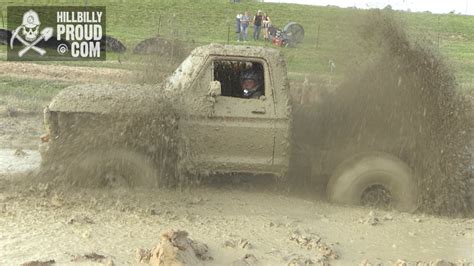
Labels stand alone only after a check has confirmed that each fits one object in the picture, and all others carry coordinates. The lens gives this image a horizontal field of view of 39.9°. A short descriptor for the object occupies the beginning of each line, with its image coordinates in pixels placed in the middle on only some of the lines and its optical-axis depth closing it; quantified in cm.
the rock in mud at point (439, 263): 588
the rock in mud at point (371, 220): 726
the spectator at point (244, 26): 2885
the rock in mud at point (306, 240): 639
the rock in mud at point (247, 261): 568
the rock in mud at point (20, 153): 952
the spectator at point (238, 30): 2937
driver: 775
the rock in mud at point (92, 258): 557
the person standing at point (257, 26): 2842
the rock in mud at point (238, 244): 622
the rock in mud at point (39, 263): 528
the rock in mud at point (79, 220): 651
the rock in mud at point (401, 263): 584
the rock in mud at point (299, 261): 584
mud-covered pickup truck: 719
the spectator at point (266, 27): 2703
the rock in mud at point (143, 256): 557
